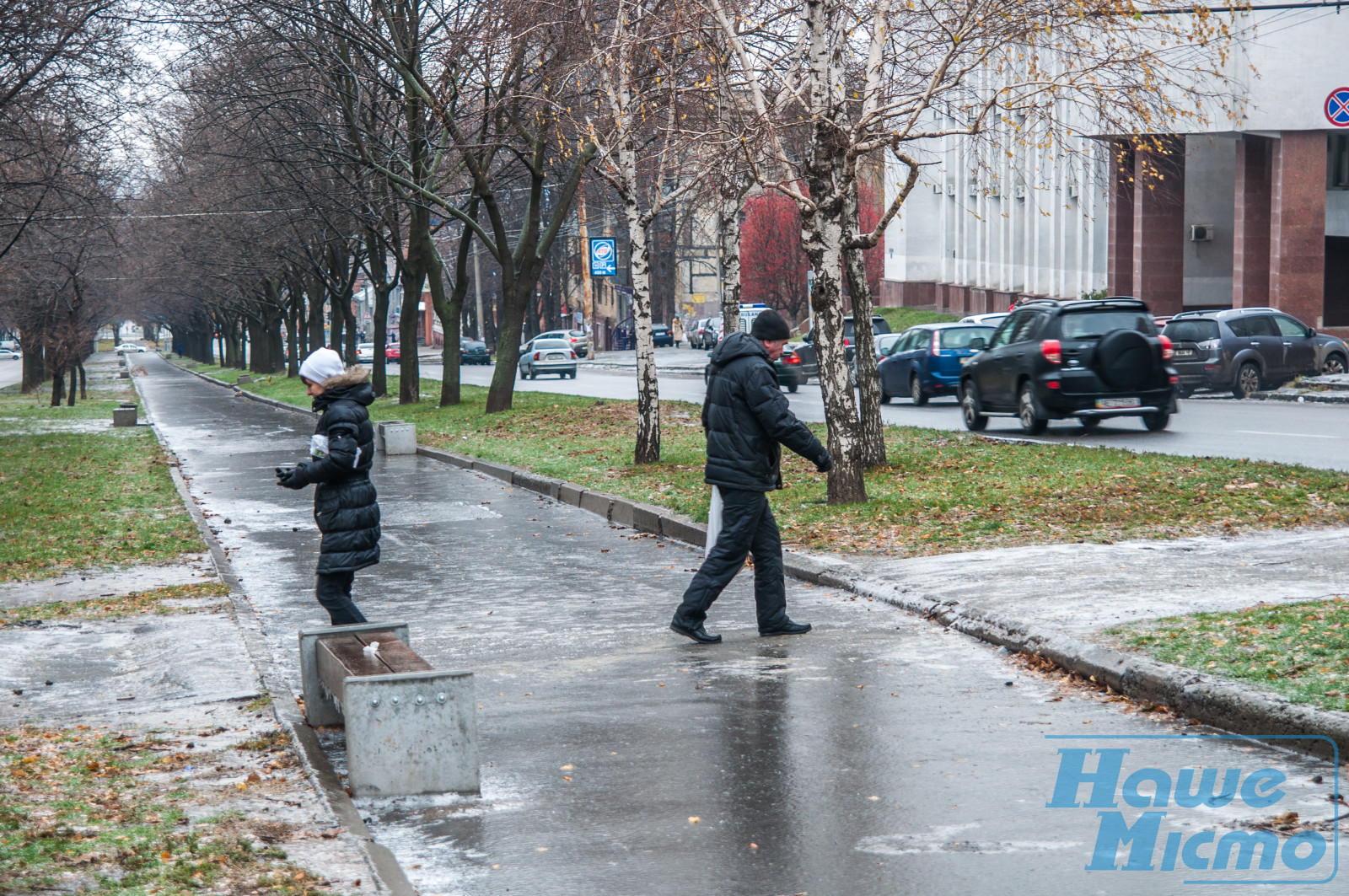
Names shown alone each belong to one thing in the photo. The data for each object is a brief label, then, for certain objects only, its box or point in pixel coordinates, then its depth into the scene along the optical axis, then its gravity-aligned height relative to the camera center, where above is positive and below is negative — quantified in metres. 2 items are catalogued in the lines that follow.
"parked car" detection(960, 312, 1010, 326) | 28.61 +0.38
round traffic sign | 36.84 +5.84
